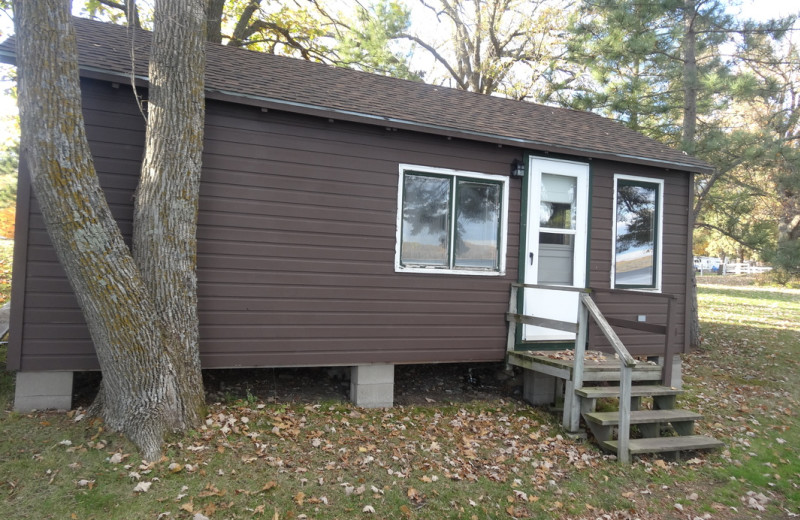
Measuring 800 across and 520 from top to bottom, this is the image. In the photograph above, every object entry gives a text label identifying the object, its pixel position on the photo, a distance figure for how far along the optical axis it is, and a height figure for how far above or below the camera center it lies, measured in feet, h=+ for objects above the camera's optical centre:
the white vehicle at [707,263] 156.76 +5.11
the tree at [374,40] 48.11 +20.76
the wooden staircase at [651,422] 18.26 -5.31
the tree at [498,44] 53.83 +24.66
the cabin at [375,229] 17.44 +1.51
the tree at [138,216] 13.42 +1.01
